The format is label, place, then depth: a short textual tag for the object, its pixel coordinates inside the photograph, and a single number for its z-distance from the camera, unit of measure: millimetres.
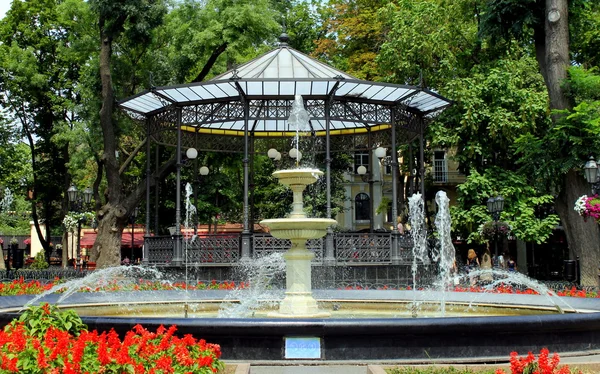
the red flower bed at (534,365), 5258
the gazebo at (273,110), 18312
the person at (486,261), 22242
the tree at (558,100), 18812
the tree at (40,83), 32625
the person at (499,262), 21359
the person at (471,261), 21886
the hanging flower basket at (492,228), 22203
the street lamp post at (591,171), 16266
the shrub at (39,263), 29409
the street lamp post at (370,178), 21986
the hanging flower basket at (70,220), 31705
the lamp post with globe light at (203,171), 23008
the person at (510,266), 26406
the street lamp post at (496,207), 20625
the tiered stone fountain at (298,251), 9820
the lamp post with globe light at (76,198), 25891
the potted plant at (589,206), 14969
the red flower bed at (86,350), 5258
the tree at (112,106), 25625
